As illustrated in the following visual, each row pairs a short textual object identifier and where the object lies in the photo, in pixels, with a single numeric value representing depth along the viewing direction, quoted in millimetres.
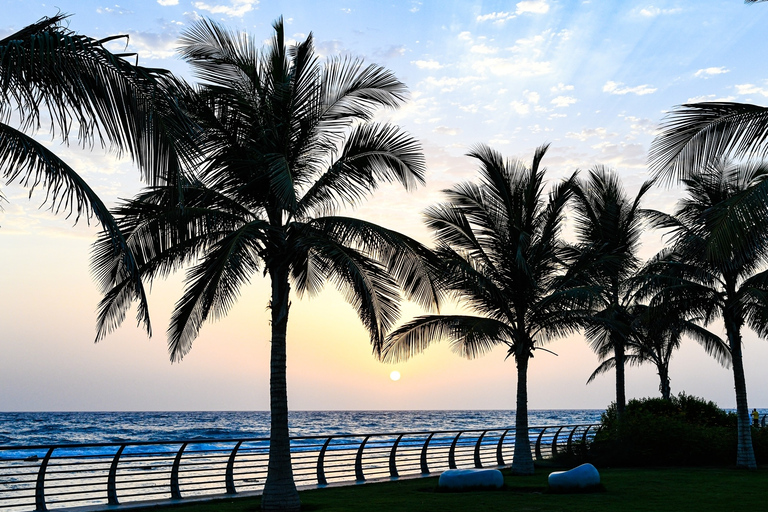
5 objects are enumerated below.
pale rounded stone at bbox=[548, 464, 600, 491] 14594
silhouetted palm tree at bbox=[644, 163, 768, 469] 20578
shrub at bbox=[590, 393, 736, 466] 22188
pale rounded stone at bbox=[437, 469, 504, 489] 15195
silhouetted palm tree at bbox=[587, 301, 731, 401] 21891
